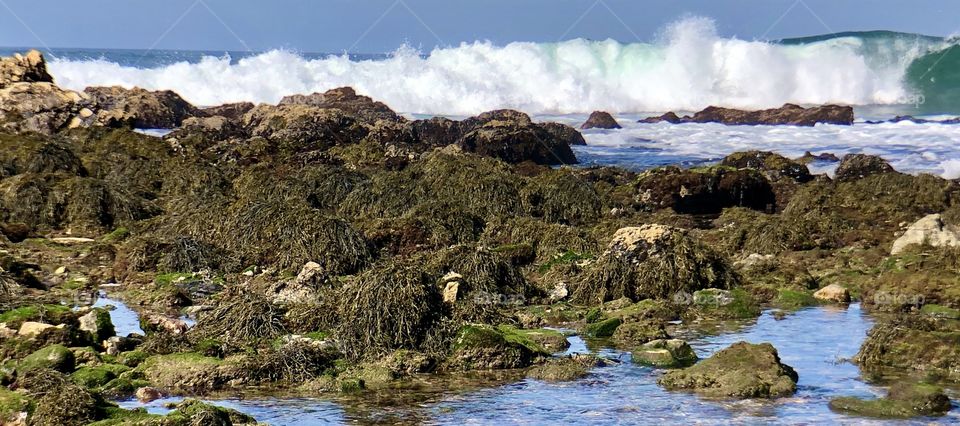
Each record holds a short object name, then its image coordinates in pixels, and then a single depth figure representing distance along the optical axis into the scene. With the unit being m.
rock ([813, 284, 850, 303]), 14.80
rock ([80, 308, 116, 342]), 11.30
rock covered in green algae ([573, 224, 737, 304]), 14.84
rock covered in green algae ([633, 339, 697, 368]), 11.23
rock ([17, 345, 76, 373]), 9.99
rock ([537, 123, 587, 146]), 41.20
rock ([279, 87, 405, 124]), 47.31
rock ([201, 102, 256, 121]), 48.69
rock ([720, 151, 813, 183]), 27.53
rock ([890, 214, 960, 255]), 16.92
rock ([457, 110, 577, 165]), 33.09
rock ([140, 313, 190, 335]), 11.99
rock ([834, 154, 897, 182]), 27.03
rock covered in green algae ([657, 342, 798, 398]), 9.86
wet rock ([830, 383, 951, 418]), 9.18
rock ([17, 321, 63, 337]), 10.87
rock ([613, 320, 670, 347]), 12.27
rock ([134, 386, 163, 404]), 9.61
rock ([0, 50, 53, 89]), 34.09
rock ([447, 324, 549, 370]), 11.07
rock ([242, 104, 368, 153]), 30.86
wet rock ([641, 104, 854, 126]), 51.91
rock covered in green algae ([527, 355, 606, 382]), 10.63
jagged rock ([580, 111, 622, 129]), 52.88
